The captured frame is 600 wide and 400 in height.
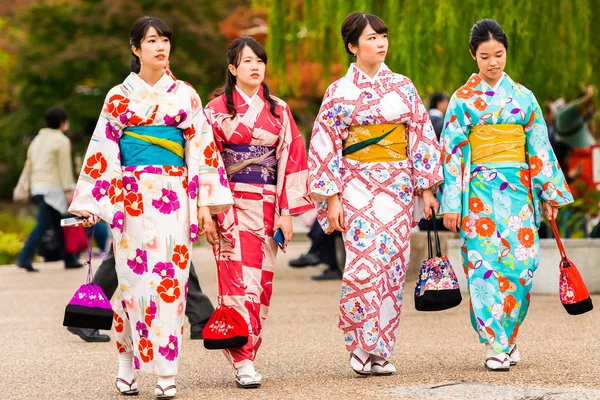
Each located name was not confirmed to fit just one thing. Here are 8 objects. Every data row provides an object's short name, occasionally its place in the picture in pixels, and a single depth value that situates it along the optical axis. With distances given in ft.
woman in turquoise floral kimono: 35.90
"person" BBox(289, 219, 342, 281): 70.23
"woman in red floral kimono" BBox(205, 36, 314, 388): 34.30
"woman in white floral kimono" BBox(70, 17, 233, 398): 31.94
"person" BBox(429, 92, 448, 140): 61.36
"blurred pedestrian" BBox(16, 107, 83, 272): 75.79
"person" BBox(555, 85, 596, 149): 72.73
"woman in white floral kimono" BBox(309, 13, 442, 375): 34.58
